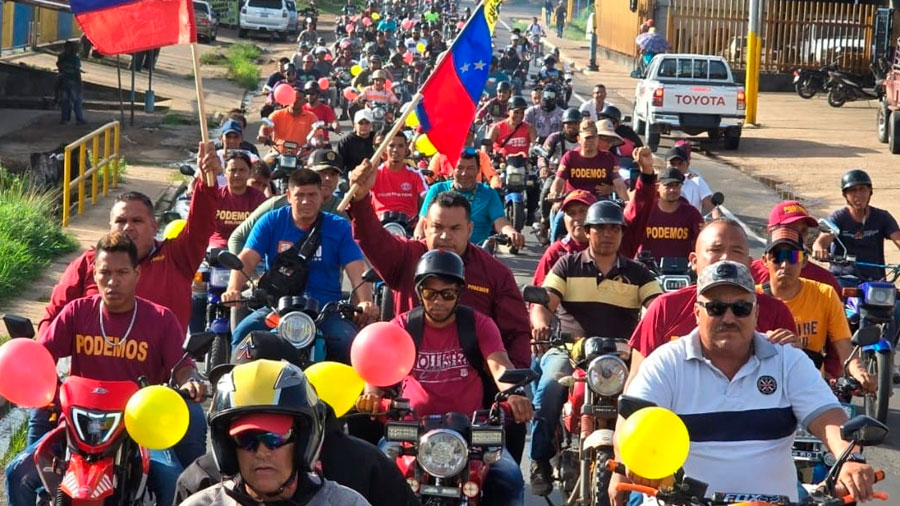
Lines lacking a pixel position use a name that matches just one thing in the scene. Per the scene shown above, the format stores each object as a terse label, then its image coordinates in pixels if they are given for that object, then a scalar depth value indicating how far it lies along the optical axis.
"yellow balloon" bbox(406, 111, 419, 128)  20.87
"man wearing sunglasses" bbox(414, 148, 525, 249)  13.88
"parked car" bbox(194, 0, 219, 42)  59.44
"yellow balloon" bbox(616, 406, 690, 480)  4.92
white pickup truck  32.88
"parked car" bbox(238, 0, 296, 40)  66.69
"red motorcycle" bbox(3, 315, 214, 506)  6.92
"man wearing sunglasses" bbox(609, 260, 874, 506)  5.84
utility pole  38.03
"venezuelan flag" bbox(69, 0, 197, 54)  10.16
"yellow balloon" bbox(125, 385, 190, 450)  5.88
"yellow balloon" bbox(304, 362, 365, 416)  6.34
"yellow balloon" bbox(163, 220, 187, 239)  11.67
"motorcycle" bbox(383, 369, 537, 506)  7.03
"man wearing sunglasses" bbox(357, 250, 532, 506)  7.79
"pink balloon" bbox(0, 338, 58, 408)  6.80
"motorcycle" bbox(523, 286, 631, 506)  8.17
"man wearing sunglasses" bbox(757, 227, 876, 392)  8.91
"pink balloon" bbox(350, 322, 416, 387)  6.76
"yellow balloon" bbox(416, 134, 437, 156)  19.16
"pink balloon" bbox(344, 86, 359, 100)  35.75
